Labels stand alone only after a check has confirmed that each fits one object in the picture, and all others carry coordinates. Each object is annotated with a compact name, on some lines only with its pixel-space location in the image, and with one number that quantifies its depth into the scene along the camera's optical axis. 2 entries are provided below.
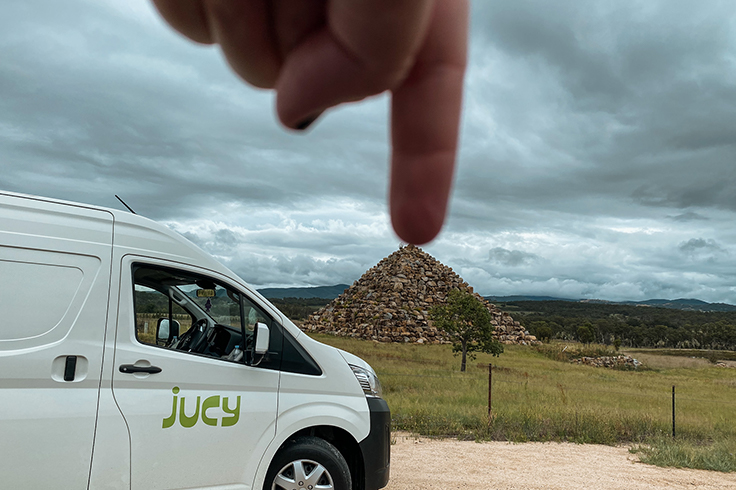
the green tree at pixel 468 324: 22.69
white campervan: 4.04
